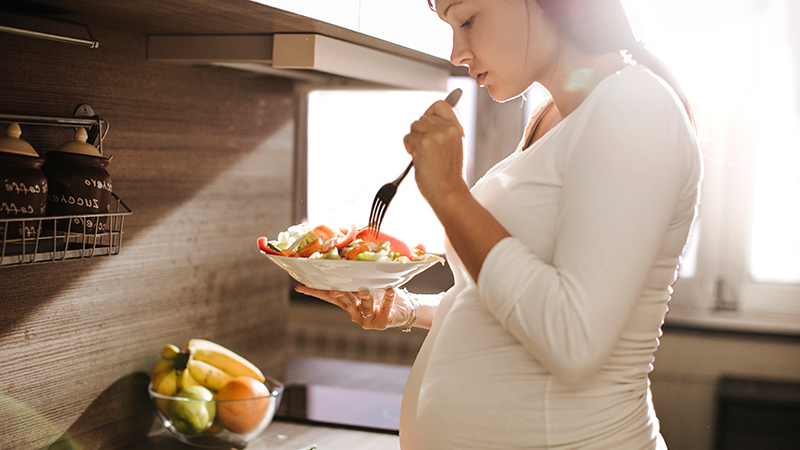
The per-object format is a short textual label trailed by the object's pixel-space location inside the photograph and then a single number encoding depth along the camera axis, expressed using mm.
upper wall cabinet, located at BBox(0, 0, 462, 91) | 833
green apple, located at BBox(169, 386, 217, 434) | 1092
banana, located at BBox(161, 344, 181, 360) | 1166
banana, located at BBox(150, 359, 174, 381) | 1149
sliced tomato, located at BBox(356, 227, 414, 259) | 898
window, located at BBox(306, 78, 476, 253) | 2324
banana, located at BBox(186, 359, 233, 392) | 1163
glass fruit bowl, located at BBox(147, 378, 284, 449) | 1094
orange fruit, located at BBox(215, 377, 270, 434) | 1105
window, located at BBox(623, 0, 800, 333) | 2240
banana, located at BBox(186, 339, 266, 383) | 1199
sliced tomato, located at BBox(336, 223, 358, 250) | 865
